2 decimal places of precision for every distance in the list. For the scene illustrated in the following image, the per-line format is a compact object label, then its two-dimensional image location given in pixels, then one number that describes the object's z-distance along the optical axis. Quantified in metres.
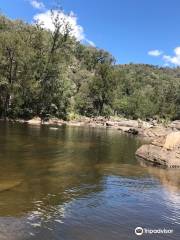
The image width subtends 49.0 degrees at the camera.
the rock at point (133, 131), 34.71
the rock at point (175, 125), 42.76
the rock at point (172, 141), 17.48
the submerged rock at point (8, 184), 9.89
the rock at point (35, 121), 39.06
